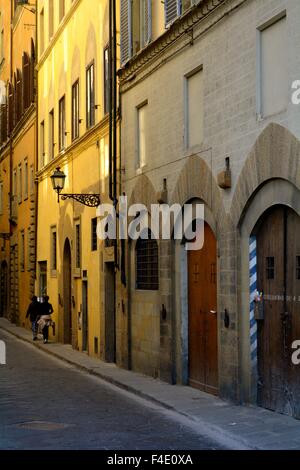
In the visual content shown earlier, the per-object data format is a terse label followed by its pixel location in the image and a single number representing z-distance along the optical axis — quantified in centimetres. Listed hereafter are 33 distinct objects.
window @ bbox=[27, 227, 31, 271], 3462
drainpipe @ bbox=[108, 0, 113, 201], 1994
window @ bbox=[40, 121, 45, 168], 3147
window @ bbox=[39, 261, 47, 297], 3111
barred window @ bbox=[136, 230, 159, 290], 1756
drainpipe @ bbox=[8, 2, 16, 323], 4055
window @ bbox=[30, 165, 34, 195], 3414
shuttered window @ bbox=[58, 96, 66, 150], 2756
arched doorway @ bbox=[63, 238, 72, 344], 2716
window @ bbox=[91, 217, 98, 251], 2264
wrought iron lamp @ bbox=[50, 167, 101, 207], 2172
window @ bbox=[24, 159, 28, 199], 3607
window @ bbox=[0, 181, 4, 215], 4541
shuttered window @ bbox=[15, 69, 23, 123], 3803
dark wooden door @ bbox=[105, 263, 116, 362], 2120
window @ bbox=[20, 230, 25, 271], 3707
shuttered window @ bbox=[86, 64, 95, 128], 2306
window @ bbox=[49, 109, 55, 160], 2967
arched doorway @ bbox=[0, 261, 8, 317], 4437
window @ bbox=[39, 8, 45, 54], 3178
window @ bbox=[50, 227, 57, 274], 2911
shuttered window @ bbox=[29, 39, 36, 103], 3374
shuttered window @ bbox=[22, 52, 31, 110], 3541
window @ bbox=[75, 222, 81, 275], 2493
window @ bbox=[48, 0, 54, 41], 2989
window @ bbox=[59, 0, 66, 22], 2749
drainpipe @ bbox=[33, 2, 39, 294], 3250
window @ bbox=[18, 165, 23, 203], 3791
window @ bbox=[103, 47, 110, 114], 2121
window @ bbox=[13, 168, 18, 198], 3986
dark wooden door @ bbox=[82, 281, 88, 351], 2385
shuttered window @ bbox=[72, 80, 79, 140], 2533
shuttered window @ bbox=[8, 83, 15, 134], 4094
